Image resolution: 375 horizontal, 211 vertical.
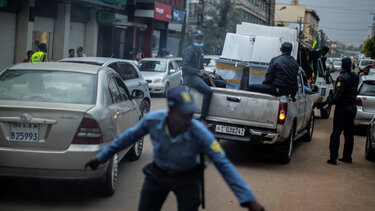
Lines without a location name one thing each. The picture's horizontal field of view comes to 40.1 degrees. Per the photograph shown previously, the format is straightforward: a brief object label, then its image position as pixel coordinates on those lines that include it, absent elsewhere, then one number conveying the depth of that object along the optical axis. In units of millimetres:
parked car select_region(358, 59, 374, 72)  52706
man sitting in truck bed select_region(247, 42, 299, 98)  8922
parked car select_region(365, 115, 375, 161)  9695
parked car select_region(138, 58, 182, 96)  20344
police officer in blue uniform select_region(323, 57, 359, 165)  9414
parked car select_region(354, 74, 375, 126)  13625
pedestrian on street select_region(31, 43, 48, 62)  13202
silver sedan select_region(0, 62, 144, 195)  5480
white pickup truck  8578
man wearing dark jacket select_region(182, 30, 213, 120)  8891
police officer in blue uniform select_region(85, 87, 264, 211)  3414
